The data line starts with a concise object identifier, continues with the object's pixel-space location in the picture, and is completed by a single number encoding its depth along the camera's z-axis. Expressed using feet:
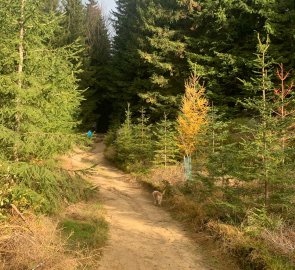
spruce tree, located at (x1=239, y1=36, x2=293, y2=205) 30.83
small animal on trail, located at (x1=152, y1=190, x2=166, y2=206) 50.18
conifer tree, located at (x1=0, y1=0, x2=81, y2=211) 31.12
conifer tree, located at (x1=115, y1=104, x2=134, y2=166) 79.92
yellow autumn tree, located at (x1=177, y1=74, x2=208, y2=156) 60.15
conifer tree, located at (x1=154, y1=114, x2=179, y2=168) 65.72
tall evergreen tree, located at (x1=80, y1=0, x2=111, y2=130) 130.00
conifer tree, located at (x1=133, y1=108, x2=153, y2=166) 75.58
